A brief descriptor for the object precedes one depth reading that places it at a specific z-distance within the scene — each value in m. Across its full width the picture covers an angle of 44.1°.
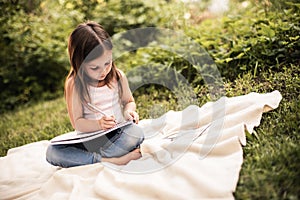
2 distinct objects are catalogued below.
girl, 2.10
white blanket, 1.73
